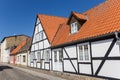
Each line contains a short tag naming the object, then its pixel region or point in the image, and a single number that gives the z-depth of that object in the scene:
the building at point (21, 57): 15.77
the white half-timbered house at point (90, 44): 5.16
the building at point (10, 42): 28.43
